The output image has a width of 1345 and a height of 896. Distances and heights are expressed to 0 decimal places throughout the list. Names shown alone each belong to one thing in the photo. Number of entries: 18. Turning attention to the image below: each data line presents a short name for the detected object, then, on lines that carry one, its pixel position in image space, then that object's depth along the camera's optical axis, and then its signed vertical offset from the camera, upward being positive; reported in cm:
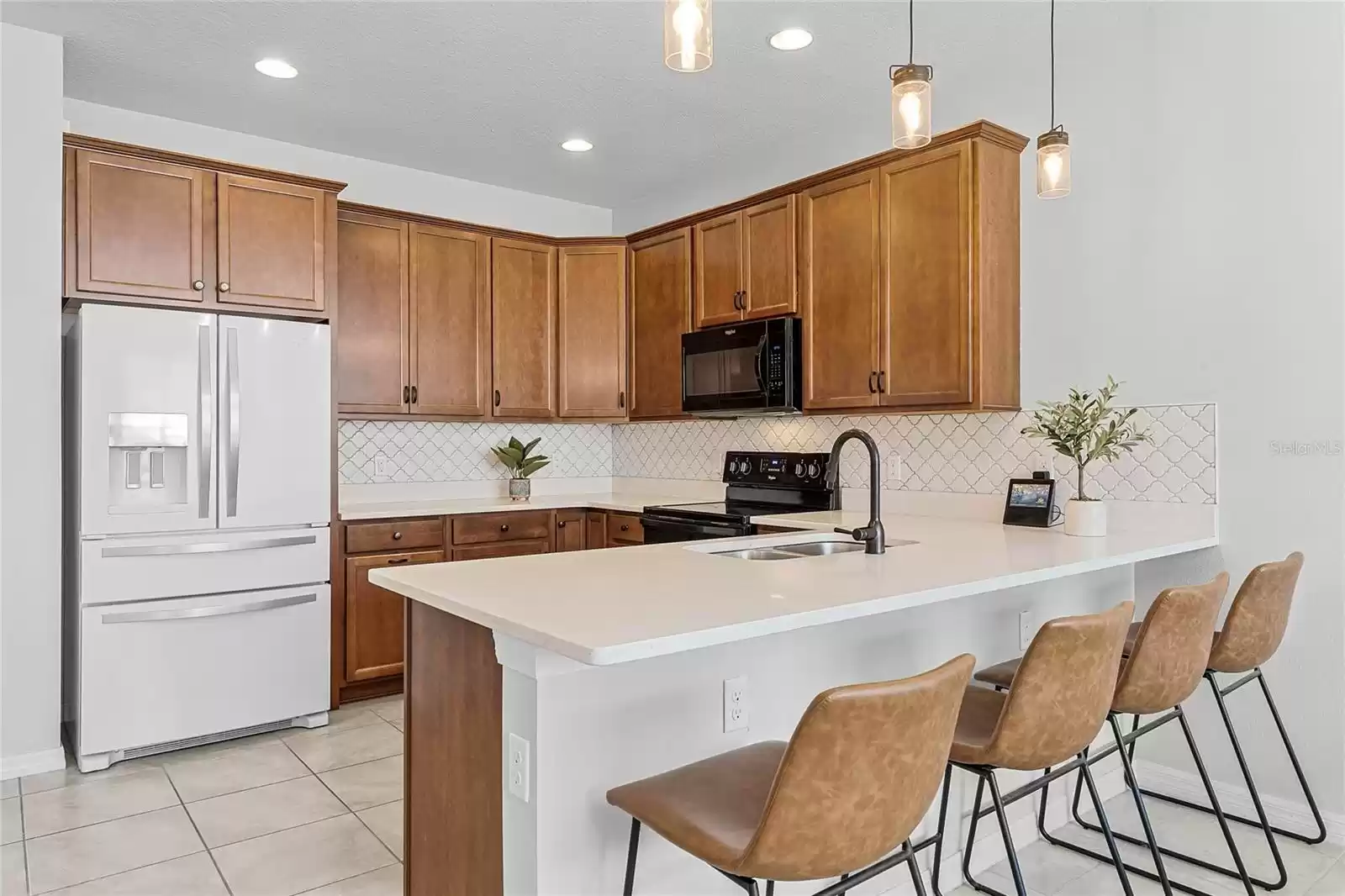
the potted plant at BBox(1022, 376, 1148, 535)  279 +5
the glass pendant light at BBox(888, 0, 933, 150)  199 +80
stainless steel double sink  262 -31
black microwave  393 +38
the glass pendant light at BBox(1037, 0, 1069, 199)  237 +78
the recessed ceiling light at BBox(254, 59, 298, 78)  331 +147
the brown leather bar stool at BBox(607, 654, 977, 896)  129 -54
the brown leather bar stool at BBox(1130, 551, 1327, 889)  237 -50
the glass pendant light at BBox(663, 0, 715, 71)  163 +79
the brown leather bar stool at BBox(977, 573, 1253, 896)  207 -51
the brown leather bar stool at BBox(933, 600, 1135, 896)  171 -52
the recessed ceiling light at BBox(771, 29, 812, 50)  307 +148
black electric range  390 -24
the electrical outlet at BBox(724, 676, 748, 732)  187 -55
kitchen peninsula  153 -47
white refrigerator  317 -31
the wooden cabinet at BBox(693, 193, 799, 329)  397 +89
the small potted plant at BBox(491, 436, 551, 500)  486 -8
